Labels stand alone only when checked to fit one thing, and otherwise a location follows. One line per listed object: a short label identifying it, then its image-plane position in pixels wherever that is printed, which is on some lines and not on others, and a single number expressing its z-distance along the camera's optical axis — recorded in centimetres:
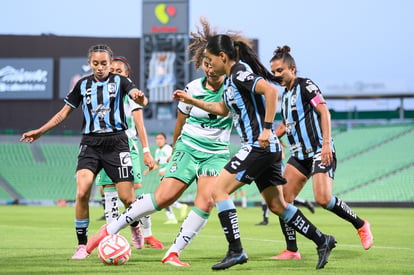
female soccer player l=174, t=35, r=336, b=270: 1327
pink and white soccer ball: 1438
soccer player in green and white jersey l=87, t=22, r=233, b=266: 1474
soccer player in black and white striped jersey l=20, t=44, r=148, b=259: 1608
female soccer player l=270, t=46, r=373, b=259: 1587
